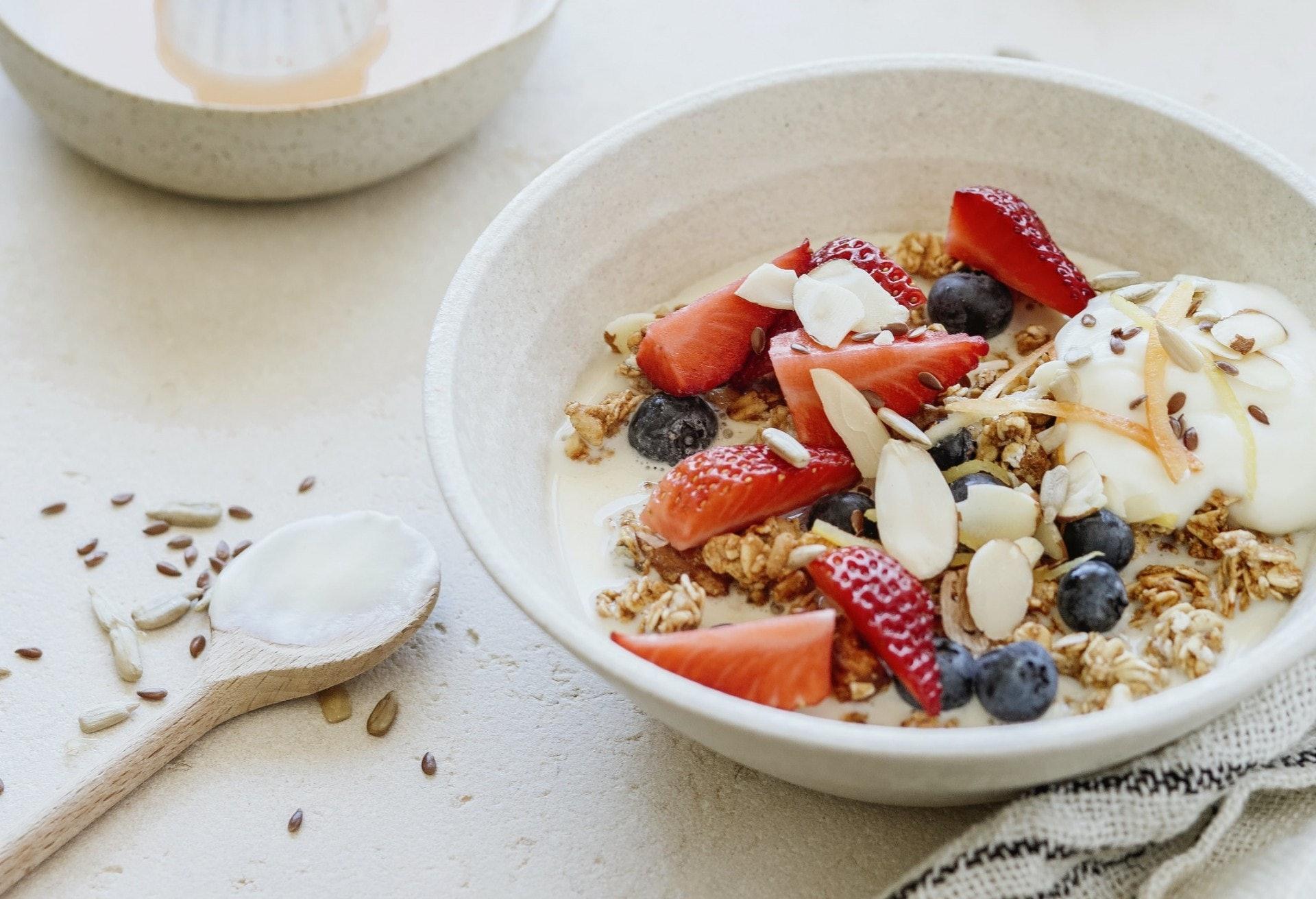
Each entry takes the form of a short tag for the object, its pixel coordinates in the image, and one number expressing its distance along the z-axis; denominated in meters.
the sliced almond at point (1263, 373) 0.51
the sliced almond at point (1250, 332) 0.51
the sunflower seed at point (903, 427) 0.51
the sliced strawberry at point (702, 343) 0.53
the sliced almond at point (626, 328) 0.55
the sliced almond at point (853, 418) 0.51
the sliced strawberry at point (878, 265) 0.54
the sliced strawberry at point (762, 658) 0.48
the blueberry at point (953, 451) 0.52
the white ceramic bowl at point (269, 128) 0.59
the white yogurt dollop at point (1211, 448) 0.51
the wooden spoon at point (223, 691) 0.51
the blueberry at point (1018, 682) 0.48
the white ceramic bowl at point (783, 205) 0.52
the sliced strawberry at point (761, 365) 0.54
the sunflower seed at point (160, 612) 0.54
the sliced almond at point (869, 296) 0.53
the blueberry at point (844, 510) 0.51
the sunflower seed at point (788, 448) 0.51
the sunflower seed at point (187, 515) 0.56
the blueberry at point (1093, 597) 0.49
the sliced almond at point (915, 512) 0.50
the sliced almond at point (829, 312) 0.52
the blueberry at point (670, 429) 0.53
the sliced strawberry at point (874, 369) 0.52
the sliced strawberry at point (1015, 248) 0.54
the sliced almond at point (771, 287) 0.53
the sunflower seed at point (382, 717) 0.53
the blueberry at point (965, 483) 0.51
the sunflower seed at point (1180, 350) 0.51
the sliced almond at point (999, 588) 0.49
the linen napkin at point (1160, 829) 0.48
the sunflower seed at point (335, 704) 0.53
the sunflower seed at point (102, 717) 0.53
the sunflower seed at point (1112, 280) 0.55
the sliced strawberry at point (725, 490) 0.50
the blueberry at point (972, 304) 0.54
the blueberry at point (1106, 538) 0.50
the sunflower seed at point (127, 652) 0.53
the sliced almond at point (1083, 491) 0.50
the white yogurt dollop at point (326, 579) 0.53
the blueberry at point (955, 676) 0.48
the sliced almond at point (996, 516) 0.50
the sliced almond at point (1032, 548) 0.50
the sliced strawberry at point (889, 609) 0.48
